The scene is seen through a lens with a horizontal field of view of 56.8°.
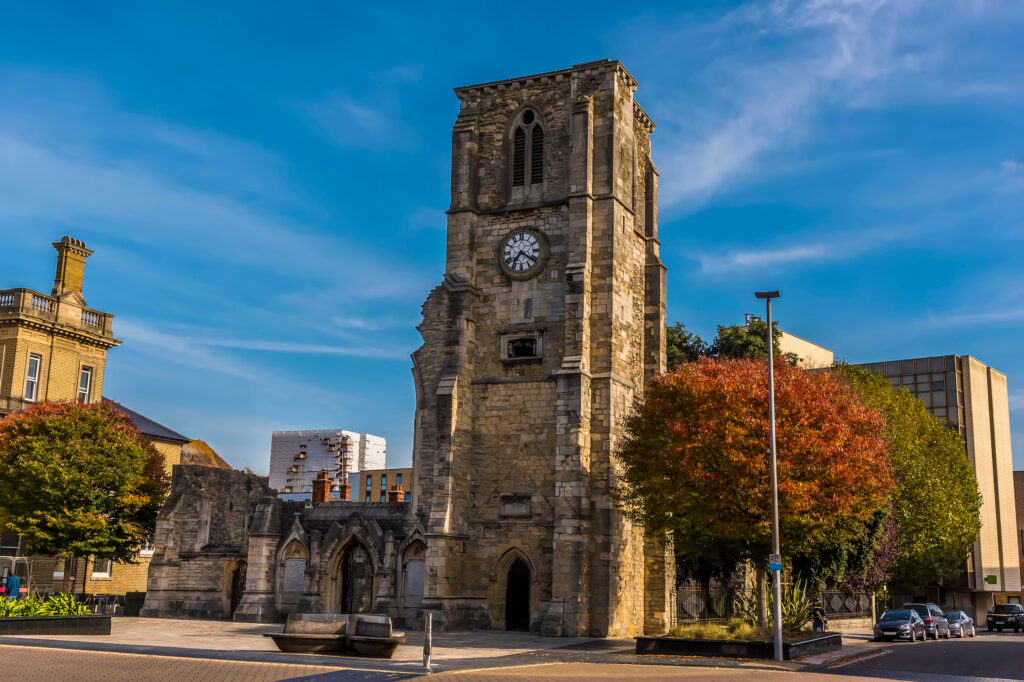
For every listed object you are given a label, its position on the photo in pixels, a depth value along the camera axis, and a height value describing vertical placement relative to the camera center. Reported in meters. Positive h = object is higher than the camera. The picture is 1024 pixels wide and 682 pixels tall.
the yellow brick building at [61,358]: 46.69 +8.54
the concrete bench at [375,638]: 22.42 -2.39
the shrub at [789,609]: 27.67 -1.84
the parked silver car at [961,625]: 41.28 -3.12
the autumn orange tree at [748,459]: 27.36 +2.57
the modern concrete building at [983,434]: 64.31 +8.24
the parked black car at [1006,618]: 51.22 -3.40
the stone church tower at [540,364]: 33.91 +6.75
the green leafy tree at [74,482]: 38.03 +1.78
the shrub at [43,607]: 25.50 -2.22
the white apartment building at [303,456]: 109.19 +8.98
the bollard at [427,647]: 19.79 -2.25
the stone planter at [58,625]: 24.73 -2.63
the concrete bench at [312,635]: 22.91 -2.41
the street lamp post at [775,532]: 23.64 +0.38
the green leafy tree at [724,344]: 49.03 +10.43
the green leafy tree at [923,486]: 43.69 +3.20
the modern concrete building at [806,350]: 68.32 +15.17
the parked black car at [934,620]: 37.58 -2.67
